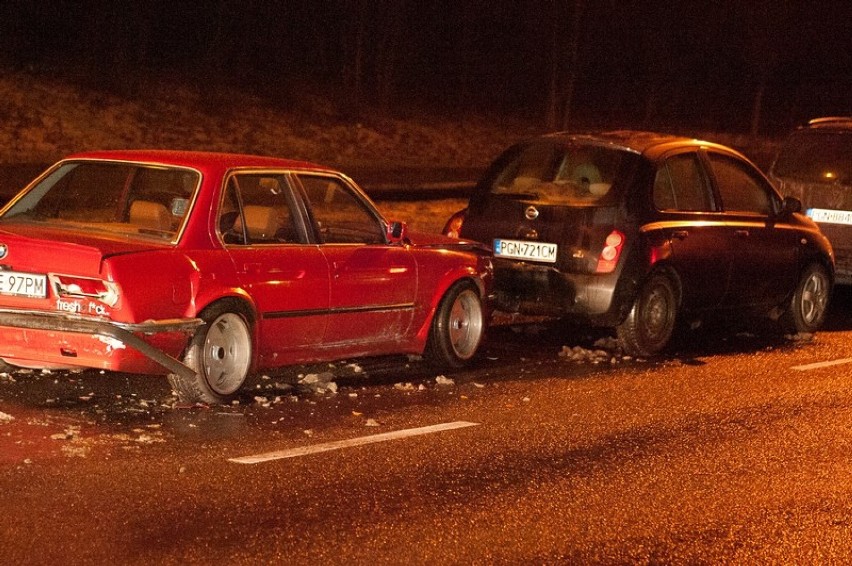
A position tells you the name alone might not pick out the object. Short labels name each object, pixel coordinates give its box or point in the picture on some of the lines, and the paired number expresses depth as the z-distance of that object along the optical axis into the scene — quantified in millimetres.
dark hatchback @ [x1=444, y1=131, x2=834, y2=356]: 21025
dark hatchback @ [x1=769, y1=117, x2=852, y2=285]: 29112
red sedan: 14998
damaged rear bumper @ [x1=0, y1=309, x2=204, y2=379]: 14734
